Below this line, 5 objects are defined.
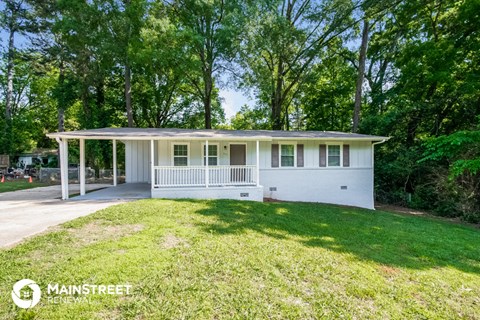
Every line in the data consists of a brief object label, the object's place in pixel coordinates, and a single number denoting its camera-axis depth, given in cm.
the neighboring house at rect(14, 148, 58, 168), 2739
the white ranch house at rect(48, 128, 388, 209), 1002
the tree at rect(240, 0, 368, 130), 1508
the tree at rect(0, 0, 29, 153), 1823
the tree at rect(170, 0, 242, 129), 1462
